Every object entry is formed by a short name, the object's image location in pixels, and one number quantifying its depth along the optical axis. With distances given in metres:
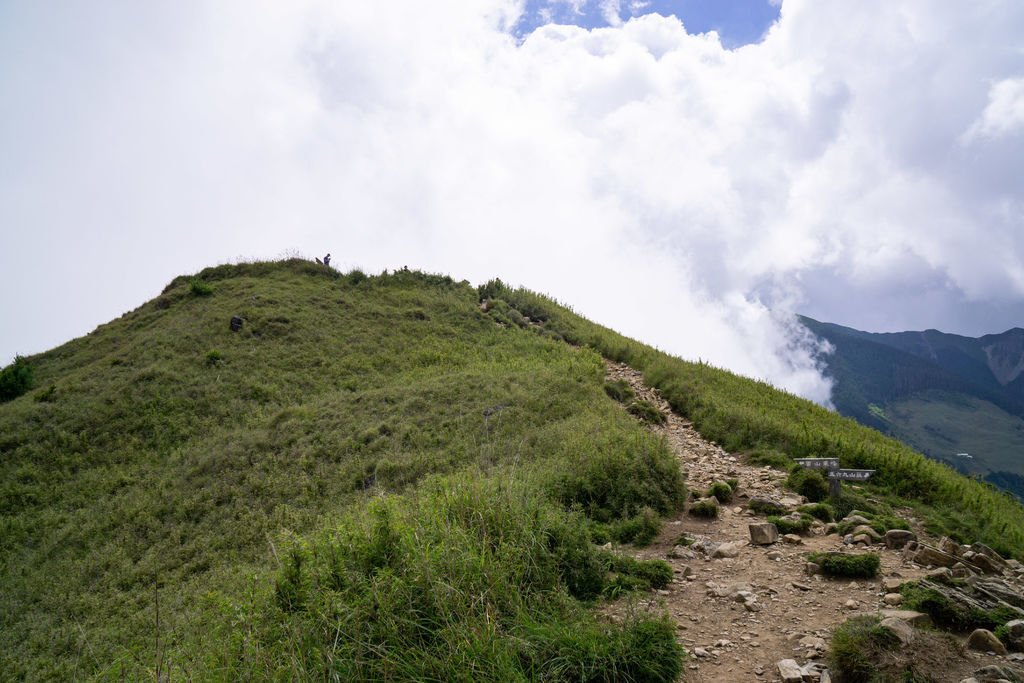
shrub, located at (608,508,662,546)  7.34
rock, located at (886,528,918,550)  6.71
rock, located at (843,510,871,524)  7.39
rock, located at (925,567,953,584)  5.32
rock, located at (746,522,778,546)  7.04
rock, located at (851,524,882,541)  6.91
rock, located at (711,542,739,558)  6.68
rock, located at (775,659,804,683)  4.04
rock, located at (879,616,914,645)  4.11
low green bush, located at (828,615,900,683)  3.90
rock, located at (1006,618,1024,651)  4.25
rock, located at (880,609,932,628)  4.46
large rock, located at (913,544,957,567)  6.00
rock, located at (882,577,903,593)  5.34
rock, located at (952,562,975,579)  5.54
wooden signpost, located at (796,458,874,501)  8.34
